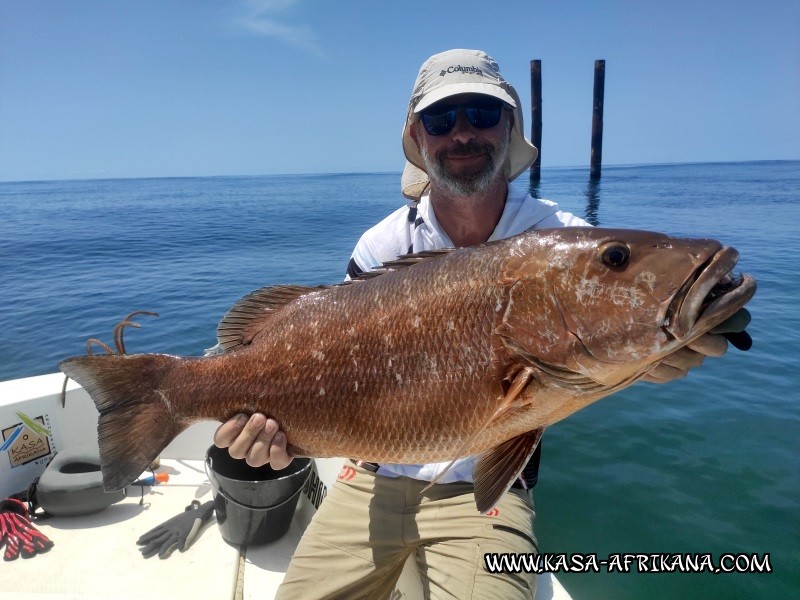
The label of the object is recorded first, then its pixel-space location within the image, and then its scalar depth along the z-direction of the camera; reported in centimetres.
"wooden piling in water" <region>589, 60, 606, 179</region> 3290
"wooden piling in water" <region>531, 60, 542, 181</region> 3155
